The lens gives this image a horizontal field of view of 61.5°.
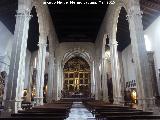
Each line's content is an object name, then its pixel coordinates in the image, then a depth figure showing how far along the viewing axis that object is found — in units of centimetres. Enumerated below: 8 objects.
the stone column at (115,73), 1001
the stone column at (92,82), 1966
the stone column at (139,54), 594
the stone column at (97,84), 1595
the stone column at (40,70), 948
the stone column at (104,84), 1345
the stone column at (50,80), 1295
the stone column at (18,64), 552
